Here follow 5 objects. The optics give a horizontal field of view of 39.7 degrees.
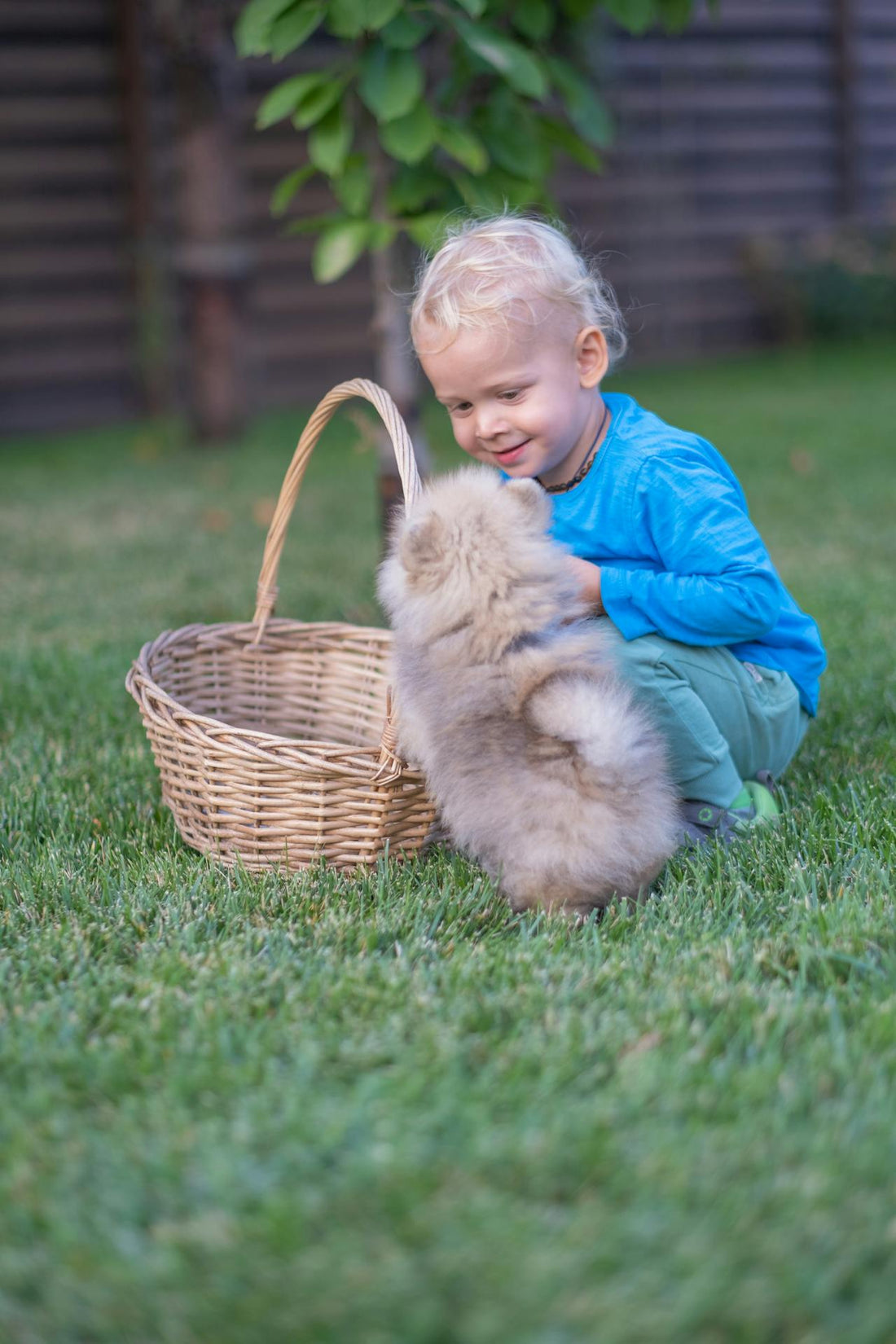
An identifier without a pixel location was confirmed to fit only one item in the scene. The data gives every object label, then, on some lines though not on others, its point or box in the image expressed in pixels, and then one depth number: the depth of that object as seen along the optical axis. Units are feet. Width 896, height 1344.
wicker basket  6.59
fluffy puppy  5.88
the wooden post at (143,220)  24.76
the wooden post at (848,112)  31.58
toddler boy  7.02
